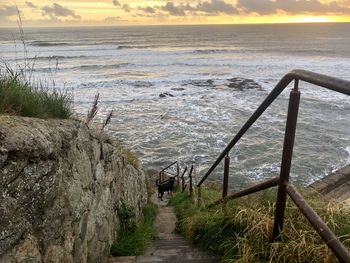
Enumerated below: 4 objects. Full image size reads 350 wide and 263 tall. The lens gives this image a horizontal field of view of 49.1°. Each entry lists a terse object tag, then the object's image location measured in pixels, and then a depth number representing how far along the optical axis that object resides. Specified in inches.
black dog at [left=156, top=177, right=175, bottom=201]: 491.2
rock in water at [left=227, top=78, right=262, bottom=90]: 1453.0
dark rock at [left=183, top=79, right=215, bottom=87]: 1512.1
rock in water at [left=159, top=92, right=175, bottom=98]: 1284.4
